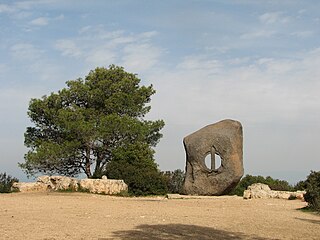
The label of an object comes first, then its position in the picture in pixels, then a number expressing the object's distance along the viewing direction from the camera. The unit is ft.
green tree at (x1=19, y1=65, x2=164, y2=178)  97.81
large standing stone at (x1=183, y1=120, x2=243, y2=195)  80.53
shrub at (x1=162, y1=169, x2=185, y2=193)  95.59
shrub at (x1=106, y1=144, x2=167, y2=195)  81.66
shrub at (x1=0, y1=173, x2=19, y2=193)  81.08
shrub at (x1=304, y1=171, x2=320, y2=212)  50.78
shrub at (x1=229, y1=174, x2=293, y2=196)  92.34
